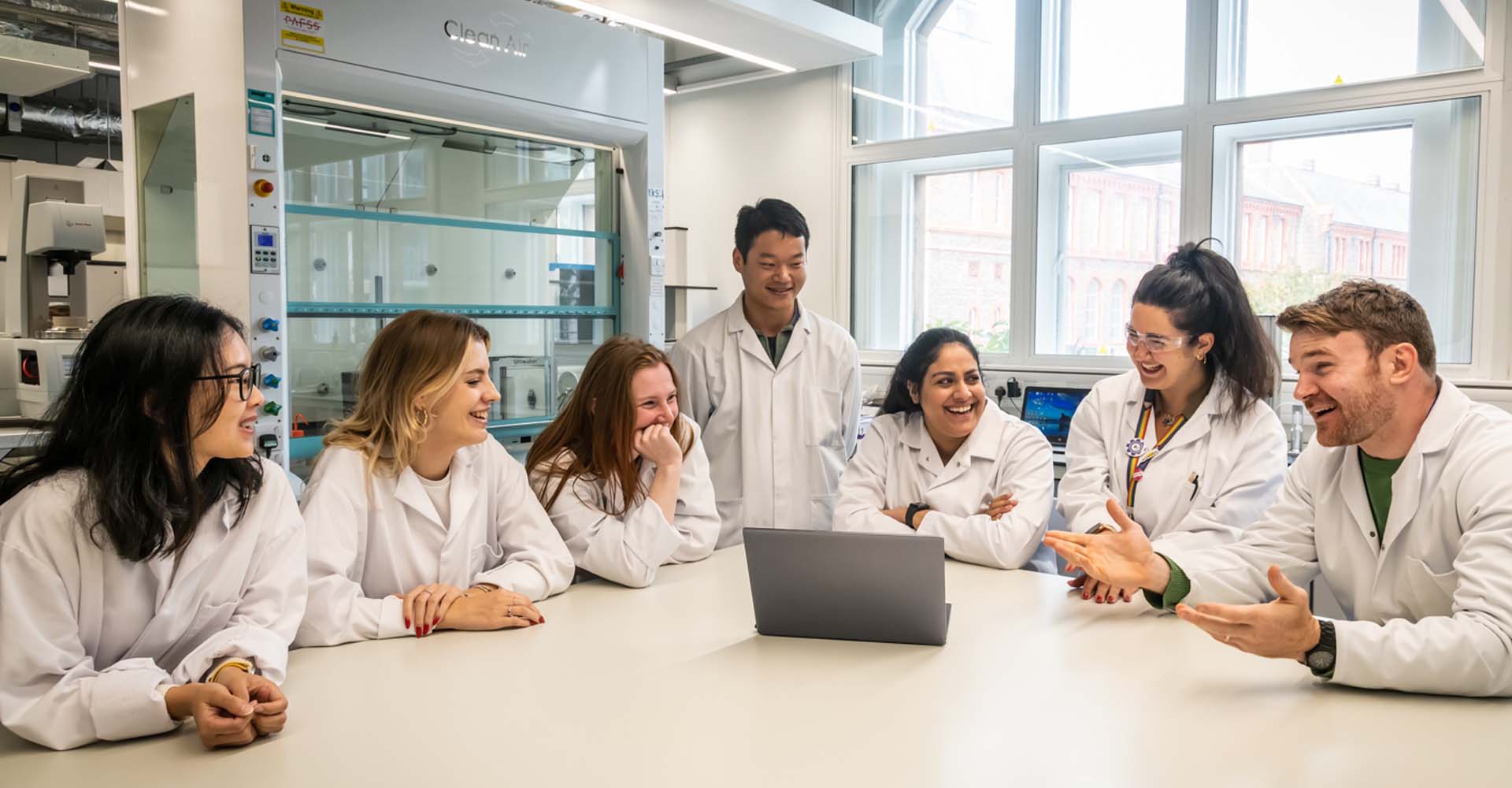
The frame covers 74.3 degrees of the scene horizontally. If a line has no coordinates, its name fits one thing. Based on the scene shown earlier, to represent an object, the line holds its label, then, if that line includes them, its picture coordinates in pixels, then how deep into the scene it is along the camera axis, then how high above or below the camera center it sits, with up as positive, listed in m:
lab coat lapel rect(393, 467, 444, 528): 1.97 -0.32
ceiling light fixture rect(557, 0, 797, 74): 3.18 +1.05
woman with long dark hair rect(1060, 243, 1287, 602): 2.30 -0.20
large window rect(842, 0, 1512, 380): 4.04 +0.85
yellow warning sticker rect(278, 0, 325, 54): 2.57 +0.80
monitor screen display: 4.68 -0.34
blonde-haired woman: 1.86 -0.32
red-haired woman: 2.21 -0.33
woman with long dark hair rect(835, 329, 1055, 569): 2.41 -0.34
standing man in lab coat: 3.02 -0.19
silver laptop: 1.72 -0.44
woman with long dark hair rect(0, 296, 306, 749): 1.31 -0.31
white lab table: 1.26 -0.55
